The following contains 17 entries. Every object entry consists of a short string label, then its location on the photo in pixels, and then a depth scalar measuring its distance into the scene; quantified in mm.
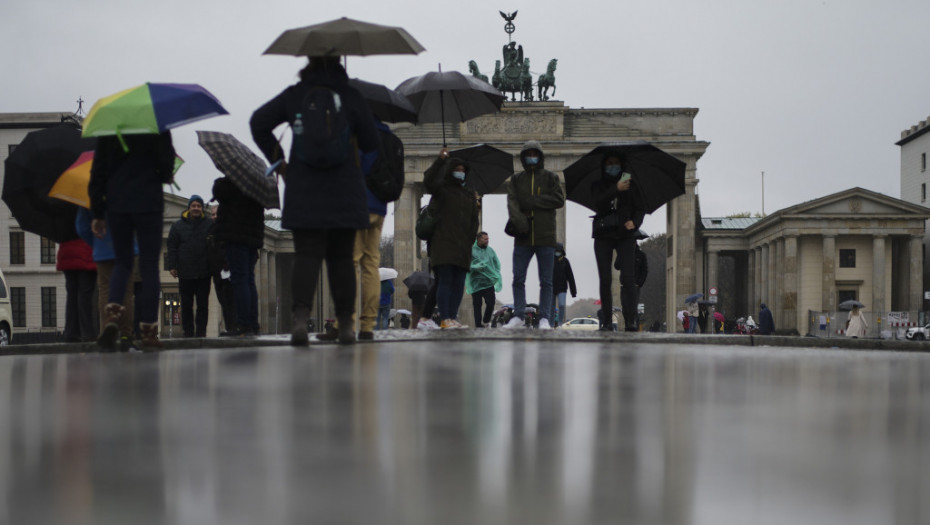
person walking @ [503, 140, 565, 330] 11359
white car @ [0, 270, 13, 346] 24203
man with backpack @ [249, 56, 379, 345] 7258
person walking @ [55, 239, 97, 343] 10391
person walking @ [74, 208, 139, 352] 8117
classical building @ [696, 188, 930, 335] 63219
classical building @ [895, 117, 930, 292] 78250
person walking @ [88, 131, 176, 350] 7758
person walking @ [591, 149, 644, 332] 11117
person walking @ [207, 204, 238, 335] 11852
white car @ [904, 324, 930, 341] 47738
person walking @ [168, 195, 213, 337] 11906
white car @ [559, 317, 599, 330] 51931
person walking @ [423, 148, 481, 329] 10555
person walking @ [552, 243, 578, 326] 16875
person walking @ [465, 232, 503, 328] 15594
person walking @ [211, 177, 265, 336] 10336
